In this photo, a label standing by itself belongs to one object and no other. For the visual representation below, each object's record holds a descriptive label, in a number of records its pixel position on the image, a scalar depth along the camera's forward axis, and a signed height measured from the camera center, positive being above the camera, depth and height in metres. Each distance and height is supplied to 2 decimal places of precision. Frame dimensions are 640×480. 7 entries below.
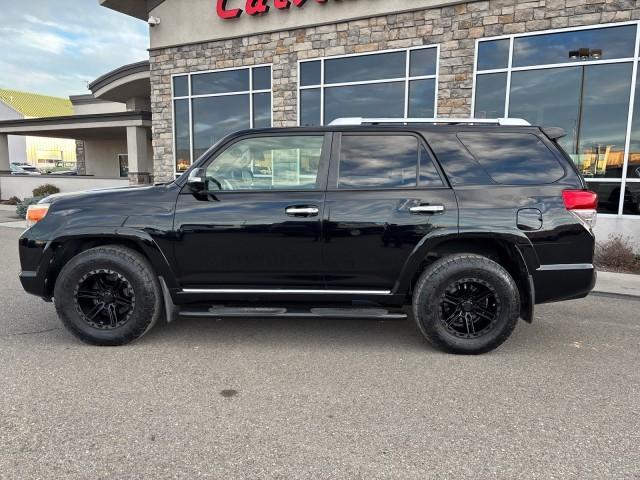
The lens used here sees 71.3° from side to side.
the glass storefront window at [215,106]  11.37 +2.01
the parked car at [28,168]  35.99 +0.98
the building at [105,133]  16.00 +2.08
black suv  3.59 -0.44
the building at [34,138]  56.00 +6.93
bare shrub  7.18 -1.17
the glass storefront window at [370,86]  9.52 +2.20
